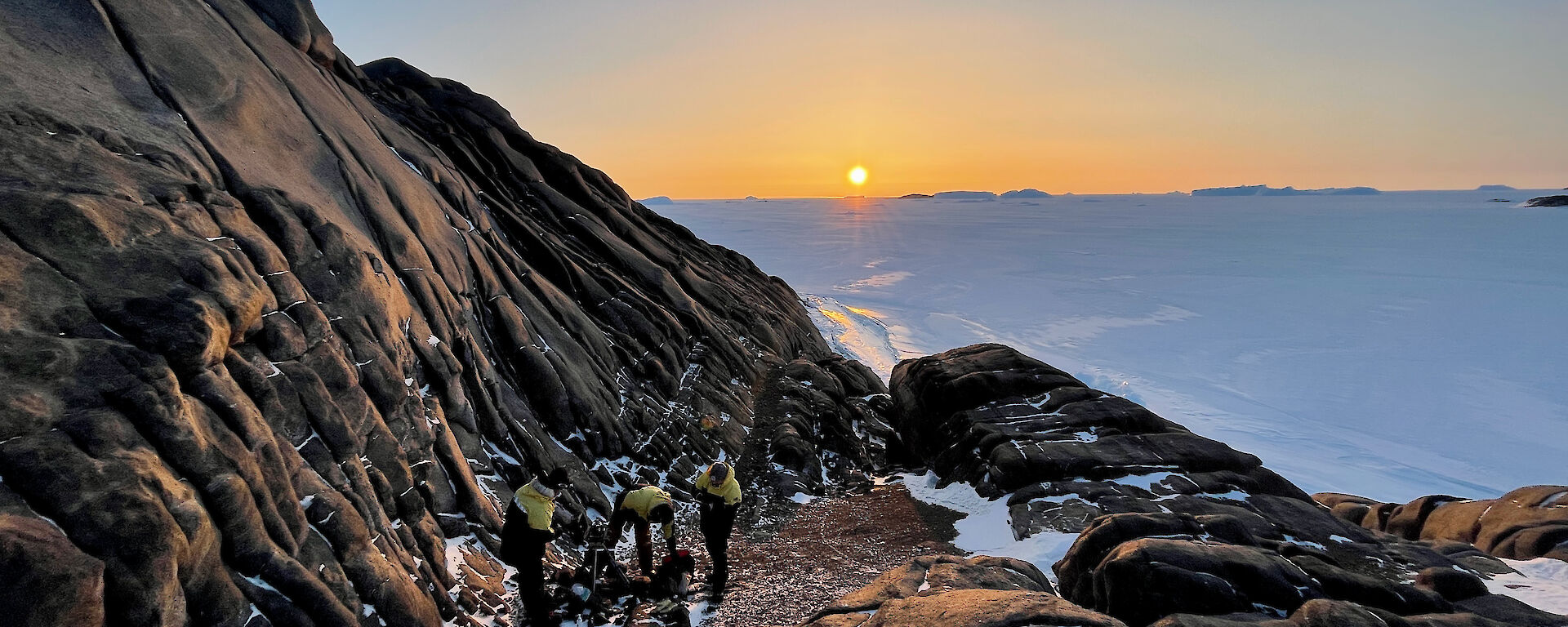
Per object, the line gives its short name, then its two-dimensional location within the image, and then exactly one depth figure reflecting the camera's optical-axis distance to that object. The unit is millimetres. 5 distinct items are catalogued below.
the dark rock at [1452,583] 11258
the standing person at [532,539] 9578
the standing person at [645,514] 11023
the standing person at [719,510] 11172
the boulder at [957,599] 7467
